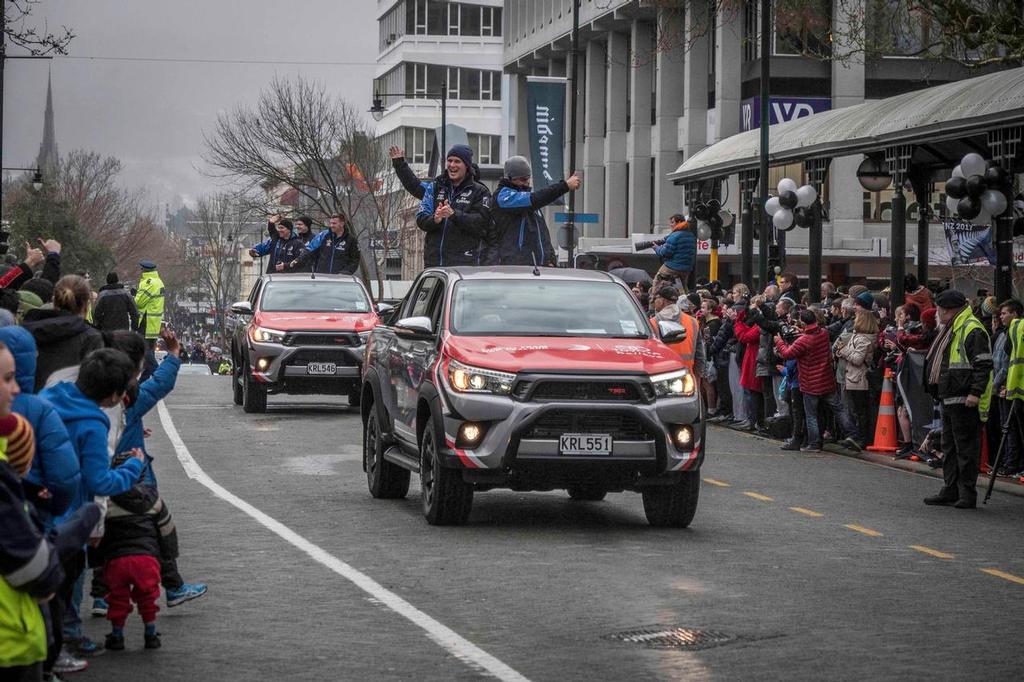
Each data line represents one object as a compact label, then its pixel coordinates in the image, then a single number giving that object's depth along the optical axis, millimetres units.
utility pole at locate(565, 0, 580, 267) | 41719
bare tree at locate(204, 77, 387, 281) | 73688
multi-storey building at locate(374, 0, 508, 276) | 110438
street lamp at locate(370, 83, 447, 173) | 56906
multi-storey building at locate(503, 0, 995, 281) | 55594
